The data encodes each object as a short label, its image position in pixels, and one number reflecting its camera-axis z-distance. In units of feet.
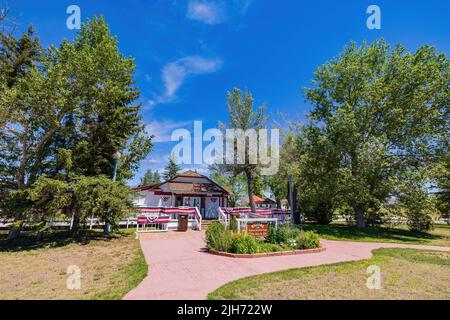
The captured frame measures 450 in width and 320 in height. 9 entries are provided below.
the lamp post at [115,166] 42.11
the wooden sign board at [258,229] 34.01
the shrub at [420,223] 55.81
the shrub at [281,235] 33.04
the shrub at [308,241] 31.71
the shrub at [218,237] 29.68
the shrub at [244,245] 28.19
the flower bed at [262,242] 28.49
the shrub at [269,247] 29.30
